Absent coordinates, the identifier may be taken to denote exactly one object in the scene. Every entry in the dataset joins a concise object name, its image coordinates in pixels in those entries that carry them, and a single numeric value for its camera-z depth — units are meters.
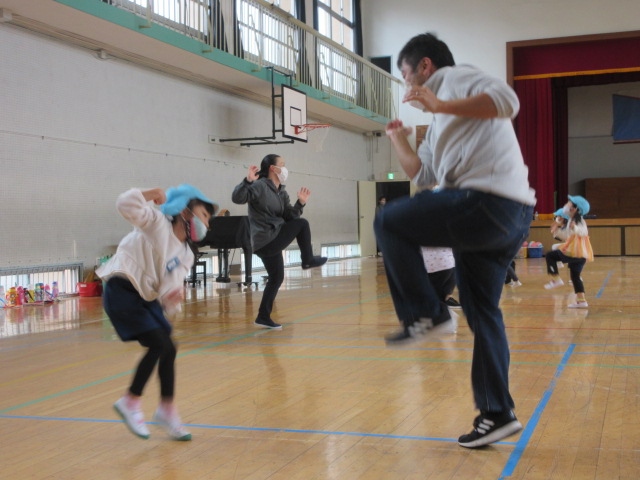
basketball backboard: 14.34
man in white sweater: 2.53
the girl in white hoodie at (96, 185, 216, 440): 3.11
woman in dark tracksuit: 6.51
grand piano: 11.62
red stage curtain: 20.39
